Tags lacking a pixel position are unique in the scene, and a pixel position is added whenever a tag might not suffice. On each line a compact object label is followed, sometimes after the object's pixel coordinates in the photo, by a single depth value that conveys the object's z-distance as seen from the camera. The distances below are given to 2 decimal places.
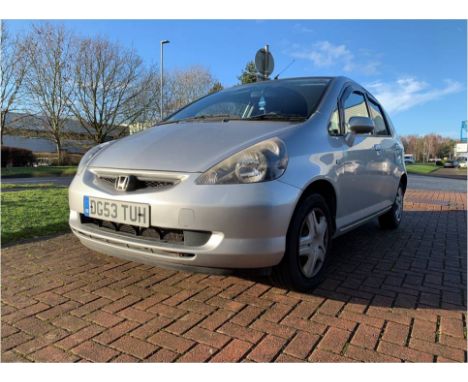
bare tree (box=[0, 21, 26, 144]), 20.67
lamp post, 26.05
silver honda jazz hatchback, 2.16
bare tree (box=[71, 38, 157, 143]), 24.02
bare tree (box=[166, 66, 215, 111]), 29.14
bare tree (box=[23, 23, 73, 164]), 22.24
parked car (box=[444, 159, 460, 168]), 64.75
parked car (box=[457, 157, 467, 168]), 61.49
